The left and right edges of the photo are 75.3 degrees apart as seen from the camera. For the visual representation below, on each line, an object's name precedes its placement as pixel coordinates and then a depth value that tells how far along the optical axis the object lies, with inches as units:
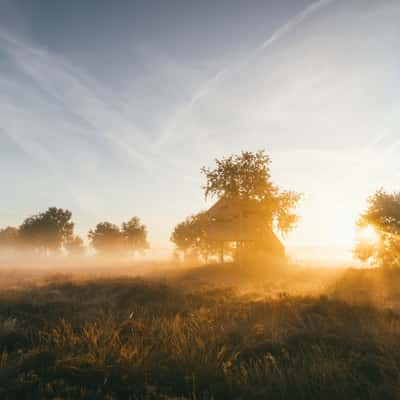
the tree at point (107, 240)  2618.1
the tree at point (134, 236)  2672.2
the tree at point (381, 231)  898.1
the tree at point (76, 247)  3132.4
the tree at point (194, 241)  1229.0
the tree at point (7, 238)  3078.7
